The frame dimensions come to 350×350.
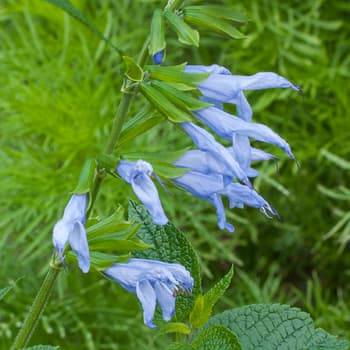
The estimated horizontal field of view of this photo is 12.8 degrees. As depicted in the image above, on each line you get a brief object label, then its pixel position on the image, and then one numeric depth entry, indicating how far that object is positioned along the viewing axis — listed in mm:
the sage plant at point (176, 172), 530
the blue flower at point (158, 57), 532
